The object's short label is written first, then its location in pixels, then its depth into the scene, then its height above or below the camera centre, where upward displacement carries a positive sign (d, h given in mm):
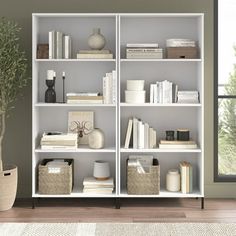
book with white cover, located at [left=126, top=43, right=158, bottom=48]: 4219 +653
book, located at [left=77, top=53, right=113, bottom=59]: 4168 +556
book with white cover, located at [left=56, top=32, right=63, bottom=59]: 4215 +653
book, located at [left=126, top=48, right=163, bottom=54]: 4180 +605
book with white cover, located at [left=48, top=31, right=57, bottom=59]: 4195 +663
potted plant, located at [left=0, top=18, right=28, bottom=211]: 4012 +353
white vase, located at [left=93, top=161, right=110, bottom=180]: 4297 -397
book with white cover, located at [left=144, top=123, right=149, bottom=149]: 4227 -136
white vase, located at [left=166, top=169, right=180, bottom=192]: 4270 -483
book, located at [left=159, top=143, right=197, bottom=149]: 4203 -185
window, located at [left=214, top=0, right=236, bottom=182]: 4508 +295
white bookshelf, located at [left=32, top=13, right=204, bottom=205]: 4422 +399
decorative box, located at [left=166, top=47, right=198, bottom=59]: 4211 +592
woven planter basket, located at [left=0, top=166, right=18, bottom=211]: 4065 -514
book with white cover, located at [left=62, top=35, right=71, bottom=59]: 4227 +634
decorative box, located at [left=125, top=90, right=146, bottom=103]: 4215 +229
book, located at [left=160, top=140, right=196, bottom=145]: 4211 -152
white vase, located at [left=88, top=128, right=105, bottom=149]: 4219 -127
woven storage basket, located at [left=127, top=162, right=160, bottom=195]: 4168 -478
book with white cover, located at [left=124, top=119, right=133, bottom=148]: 4234 -86
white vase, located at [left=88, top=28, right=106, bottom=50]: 4234 +688
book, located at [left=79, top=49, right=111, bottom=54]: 4188 +592
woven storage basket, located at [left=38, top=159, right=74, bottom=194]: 4172 -486
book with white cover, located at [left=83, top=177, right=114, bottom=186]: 4223 -487
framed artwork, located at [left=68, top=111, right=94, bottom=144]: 4457 +6
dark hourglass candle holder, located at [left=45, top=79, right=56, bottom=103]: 4273 +259
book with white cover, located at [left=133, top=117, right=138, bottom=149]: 4227 -86
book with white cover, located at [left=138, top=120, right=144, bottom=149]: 4211 -94
